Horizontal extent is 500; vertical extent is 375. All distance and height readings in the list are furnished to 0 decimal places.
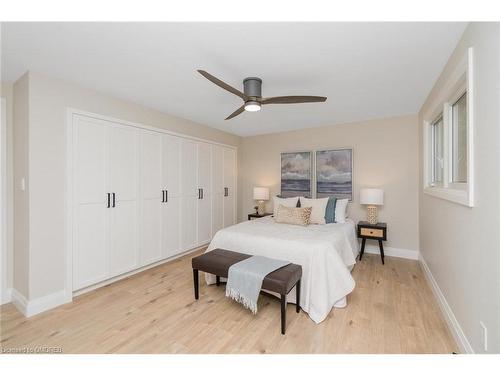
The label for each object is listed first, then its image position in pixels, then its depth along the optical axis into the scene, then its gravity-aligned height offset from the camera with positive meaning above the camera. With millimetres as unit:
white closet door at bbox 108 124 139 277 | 2938 -157
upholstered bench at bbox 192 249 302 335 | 1920 -795
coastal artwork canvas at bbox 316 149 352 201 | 4221 +245
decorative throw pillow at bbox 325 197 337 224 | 3654 -393
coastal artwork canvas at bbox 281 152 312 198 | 4602 +258
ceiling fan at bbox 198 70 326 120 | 2234 +867
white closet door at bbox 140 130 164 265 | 3303 -162
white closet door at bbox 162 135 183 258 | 3609 -159
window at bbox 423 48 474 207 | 1554 +482
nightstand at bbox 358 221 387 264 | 3557 -719
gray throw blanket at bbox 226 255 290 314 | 2033 -834
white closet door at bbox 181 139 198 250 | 3926 -149
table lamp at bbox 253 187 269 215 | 4859 -199
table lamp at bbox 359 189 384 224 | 3711 -216
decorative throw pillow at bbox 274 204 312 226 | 3404 -436
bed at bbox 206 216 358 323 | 2188 -711
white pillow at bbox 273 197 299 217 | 4051 -274
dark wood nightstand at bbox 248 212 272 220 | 4752 -608
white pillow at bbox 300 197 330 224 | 3568 -340
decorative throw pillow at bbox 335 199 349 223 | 3662 -380
